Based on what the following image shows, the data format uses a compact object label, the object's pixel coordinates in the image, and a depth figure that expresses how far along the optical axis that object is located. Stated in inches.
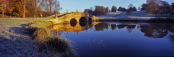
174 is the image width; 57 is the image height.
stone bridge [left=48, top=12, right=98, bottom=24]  842.1
